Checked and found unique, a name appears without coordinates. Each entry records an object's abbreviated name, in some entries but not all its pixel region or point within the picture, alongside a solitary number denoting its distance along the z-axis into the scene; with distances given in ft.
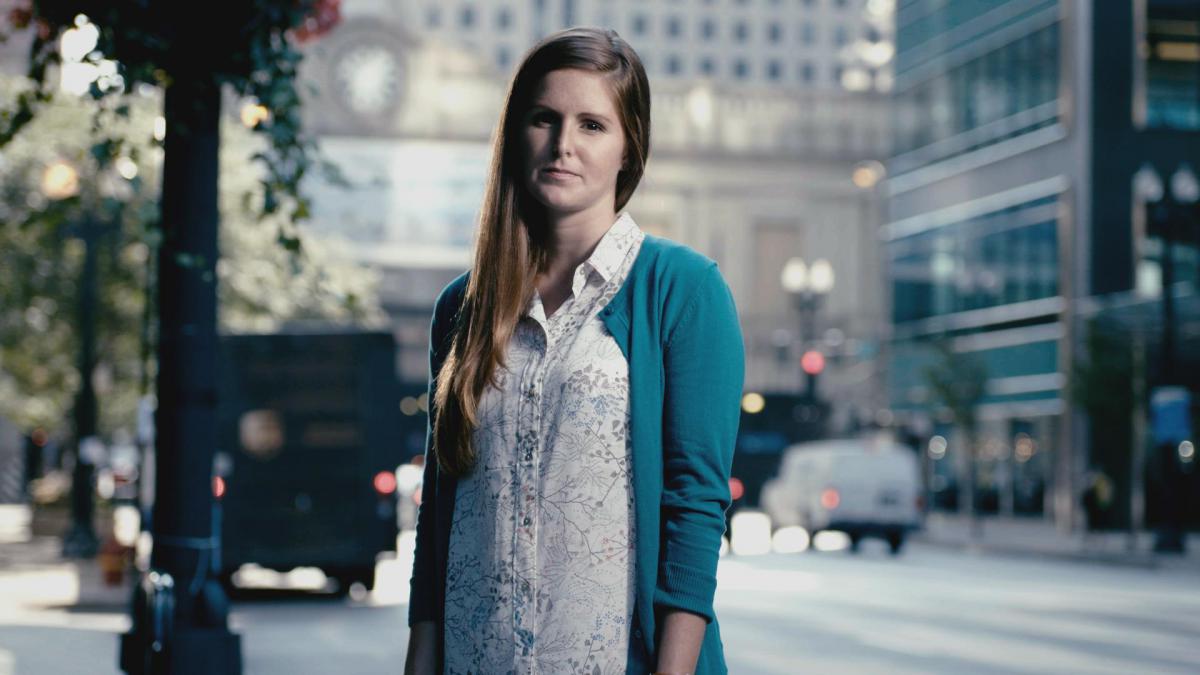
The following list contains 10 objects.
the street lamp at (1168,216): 106.32
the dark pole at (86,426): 105.50
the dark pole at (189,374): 28.66
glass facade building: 147.64
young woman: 10.37
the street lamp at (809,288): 155.02
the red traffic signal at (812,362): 135.64
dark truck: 71.26
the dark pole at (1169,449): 107.77
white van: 110.42
